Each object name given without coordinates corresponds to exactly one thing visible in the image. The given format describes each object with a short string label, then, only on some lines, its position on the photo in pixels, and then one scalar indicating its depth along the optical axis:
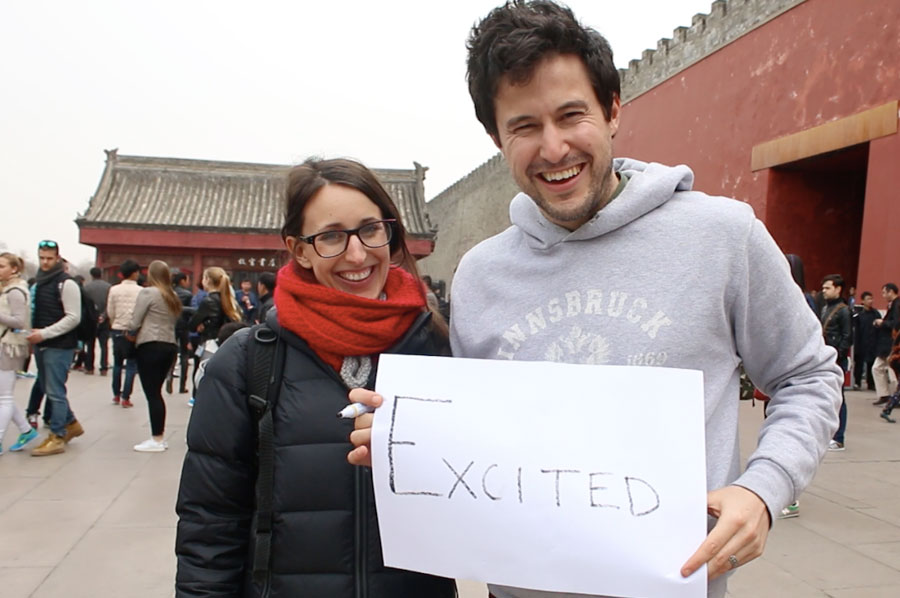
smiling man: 1.19
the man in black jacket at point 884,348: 8.32
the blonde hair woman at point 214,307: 6.65
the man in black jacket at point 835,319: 7.66
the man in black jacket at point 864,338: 8.95
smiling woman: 1.48
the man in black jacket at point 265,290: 6.64
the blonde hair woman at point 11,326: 5.11
